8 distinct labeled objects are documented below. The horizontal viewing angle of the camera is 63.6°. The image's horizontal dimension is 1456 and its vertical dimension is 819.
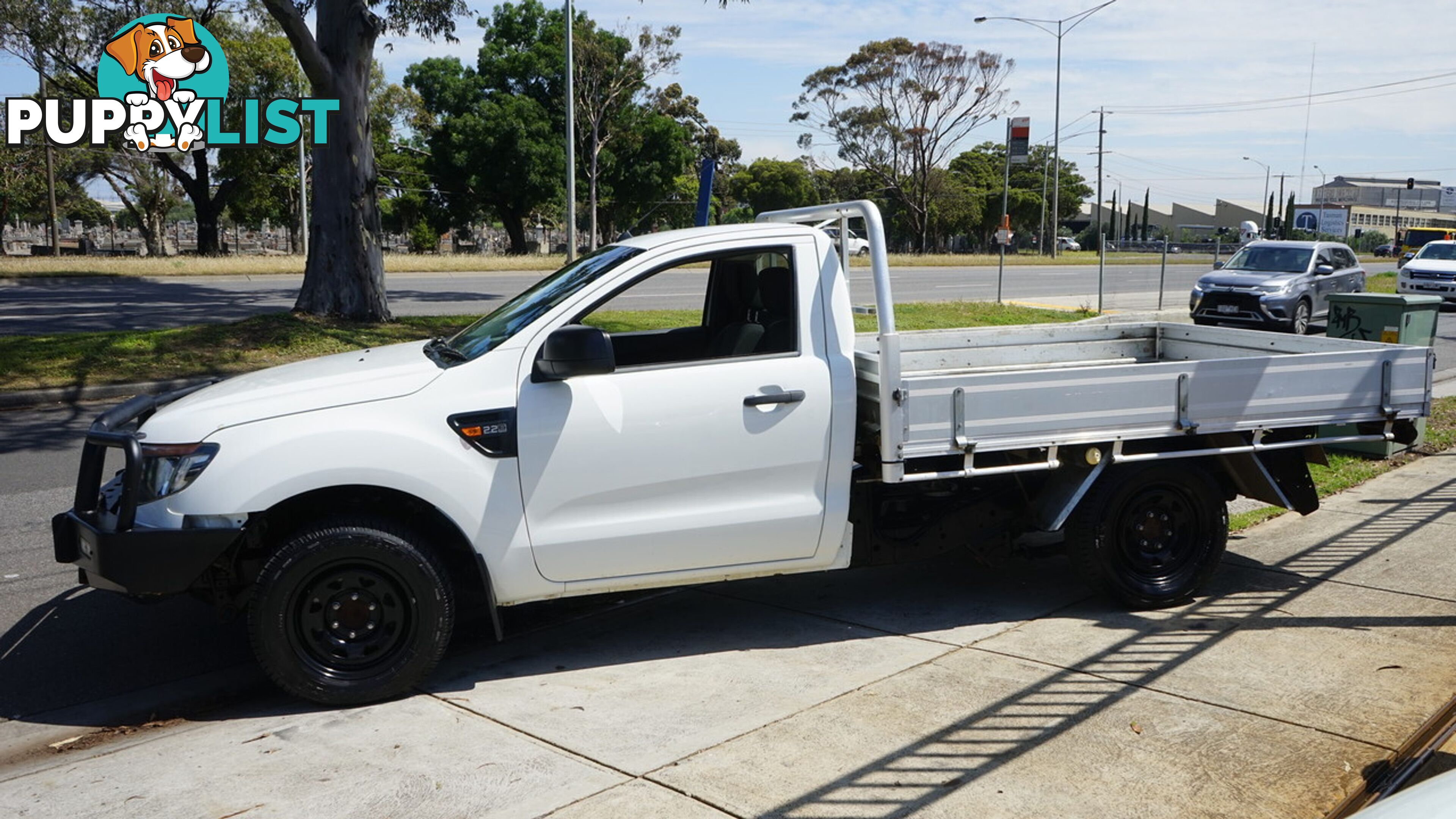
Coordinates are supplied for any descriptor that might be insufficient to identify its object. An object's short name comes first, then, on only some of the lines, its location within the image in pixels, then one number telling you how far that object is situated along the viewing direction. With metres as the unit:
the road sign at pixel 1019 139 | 21.30
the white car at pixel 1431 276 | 27.09
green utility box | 8.88
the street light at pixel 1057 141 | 46.16
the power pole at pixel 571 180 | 24.84
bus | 51.00
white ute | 4.62
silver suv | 19.69
